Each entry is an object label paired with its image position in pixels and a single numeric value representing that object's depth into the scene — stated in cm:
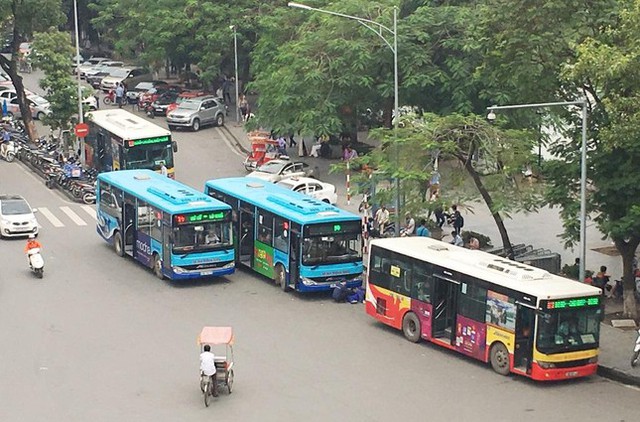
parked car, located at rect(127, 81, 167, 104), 7194
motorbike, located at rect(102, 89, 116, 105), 7294
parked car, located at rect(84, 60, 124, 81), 7844
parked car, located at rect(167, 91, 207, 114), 6644
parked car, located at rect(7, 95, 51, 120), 6662
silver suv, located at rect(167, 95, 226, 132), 6431
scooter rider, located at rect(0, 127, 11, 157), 5628
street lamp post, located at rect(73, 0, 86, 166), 5447
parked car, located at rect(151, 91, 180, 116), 6862
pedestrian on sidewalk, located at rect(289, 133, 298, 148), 6081
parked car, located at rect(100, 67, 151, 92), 7512
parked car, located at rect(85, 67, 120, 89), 7694
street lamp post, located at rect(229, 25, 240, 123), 6481
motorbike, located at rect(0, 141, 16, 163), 5609
